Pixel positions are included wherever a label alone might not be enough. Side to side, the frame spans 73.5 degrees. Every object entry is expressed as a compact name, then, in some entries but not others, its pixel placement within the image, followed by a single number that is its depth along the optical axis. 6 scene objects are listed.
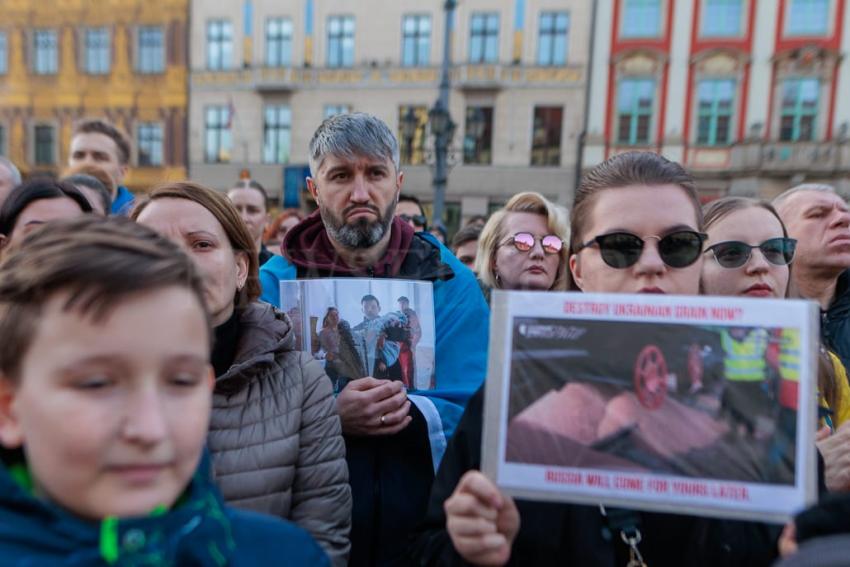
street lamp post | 10.46
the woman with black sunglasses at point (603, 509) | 1.11
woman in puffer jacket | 1.47
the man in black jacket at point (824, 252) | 2.50
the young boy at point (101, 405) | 0.85
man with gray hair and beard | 1.82
